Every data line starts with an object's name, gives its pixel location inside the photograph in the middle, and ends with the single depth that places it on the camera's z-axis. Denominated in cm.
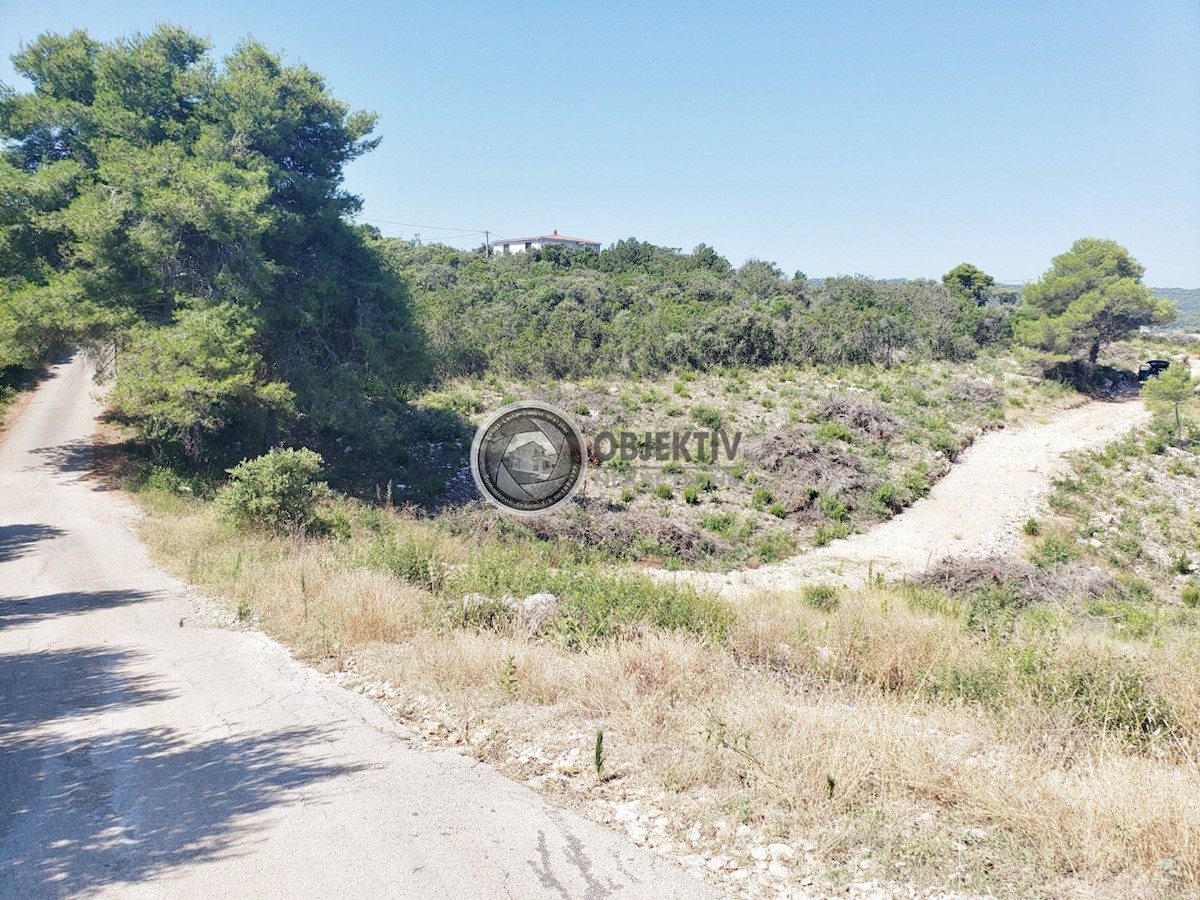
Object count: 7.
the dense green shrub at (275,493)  1010
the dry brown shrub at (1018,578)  1114
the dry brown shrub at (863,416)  2066
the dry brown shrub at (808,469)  1679
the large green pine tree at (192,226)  1377
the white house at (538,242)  7769
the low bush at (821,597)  915
